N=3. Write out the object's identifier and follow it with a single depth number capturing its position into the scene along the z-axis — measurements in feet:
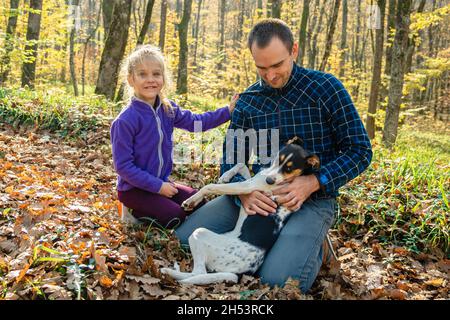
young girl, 11.98
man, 10.64
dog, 10.05
